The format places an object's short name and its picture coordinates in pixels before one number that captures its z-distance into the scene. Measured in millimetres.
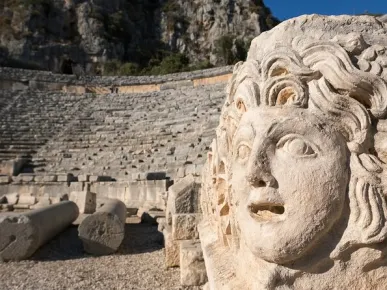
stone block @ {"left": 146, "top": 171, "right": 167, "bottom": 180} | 10137
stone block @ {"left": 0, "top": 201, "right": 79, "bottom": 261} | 4879
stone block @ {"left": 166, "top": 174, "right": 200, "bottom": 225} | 4180
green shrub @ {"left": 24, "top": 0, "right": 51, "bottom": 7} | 34016
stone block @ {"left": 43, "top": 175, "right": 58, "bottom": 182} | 10914
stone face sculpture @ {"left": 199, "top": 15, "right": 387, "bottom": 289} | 1513
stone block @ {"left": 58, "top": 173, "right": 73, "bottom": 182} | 10867
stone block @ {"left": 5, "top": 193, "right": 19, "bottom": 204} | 10288
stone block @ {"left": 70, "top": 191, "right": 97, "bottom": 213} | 8930
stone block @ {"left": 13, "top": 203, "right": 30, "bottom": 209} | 9578
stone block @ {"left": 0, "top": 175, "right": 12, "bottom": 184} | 11120
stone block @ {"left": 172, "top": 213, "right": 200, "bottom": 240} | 4020
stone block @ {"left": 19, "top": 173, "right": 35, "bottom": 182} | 11047
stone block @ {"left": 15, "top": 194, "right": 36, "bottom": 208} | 10094
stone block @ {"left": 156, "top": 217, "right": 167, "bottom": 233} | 6748
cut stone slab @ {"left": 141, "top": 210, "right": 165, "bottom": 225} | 8250
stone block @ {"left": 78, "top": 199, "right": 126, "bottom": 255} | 5285
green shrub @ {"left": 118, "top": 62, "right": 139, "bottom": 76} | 32250
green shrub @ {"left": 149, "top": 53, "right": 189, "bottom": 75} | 32688
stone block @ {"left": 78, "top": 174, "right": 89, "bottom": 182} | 10758
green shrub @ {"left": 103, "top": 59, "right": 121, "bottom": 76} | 33375
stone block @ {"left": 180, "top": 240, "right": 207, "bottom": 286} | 3451
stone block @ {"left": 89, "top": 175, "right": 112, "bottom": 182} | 10719
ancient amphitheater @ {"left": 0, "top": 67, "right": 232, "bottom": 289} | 4645
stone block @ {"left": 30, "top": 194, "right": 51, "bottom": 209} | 9197
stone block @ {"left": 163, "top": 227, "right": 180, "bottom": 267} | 4219
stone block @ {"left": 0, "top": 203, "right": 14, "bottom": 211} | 9375
